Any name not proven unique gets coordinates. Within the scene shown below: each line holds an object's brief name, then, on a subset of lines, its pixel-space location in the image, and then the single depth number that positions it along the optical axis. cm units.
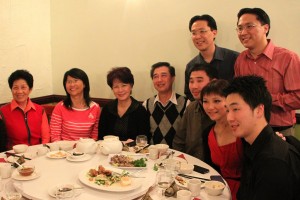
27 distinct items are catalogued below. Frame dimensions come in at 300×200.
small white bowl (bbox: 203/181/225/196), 149
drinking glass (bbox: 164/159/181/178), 171
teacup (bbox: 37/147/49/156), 200
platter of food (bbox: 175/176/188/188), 156
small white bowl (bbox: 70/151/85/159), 187
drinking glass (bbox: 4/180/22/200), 135
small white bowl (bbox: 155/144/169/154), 204
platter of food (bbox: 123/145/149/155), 210
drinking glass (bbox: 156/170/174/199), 155
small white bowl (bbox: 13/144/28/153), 202
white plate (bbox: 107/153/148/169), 197
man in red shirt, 232
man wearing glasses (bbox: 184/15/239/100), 274
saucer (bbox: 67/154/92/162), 185
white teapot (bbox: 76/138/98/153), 199
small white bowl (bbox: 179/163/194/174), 175
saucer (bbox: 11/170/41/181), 154
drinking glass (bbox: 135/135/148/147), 224
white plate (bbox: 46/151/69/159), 190
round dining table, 142
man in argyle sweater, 289
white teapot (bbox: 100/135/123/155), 198
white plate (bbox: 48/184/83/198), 139
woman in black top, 282
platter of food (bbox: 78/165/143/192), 146
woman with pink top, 283
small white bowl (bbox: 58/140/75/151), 211
